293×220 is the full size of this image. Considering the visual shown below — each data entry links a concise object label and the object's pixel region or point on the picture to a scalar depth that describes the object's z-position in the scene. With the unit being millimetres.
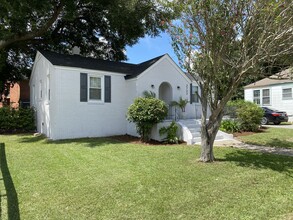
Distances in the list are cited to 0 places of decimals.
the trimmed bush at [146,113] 11039
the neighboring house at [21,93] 24984
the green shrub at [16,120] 15914
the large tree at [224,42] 6227
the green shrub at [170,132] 11211
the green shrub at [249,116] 14219
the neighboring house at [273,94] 22219
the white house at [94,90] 12367
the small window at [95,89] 13172
